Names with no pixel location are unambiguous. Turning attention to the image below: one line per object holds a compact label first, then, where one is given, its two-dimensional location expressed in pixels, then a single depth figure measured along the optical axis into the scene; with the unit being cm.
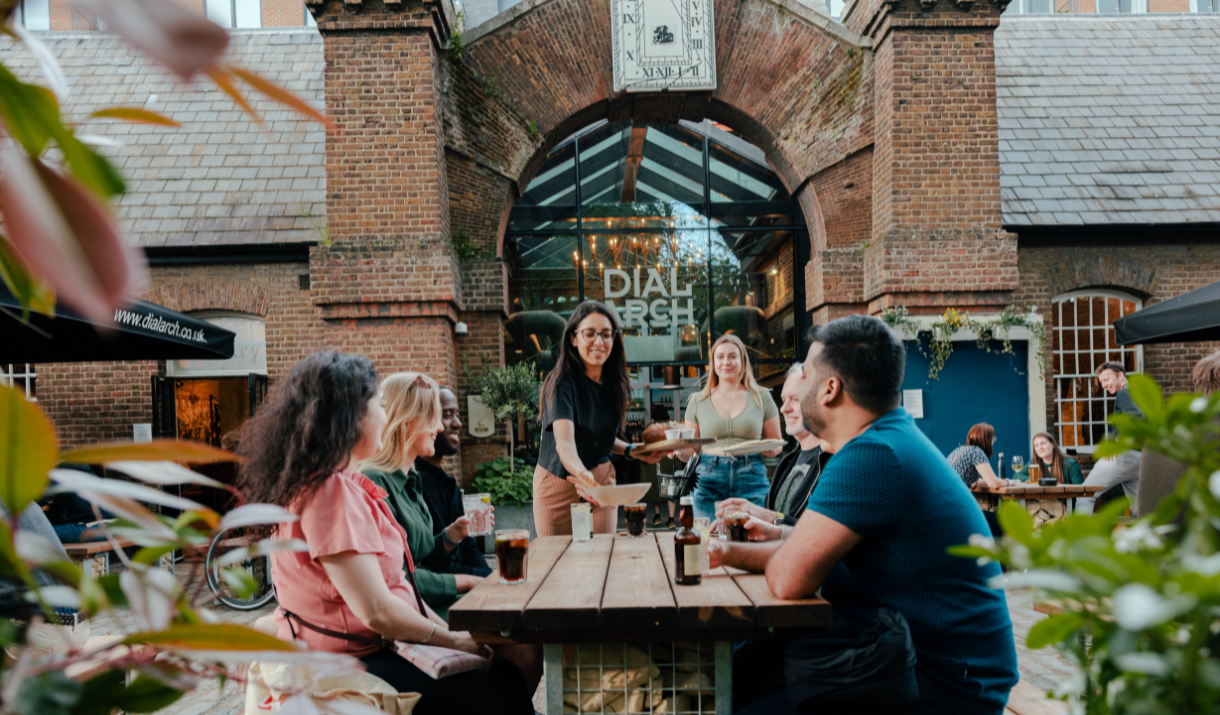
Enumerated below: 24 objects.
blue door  809
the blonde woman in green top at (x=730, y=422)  406
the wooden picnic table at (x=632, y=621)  190
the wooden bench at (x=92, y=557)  435
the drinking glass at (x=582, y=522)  321
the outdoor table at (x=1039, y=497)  616
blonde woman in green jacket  268
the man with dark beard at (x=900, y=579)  182
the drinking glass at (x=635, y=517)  312
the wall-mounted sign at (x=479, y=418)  827
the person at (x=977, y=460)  640
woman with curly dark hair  194
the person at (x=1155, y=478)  273
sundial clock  832
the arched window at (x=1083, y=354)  959
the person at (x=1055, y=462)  692
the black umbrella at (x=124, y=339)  414
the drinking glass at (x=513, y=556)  232
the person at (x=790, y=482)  259
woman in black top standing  372
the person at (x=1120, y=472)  458
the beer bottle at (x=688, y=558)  222
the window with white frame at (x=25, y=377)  893
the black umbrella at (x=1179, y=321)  435
